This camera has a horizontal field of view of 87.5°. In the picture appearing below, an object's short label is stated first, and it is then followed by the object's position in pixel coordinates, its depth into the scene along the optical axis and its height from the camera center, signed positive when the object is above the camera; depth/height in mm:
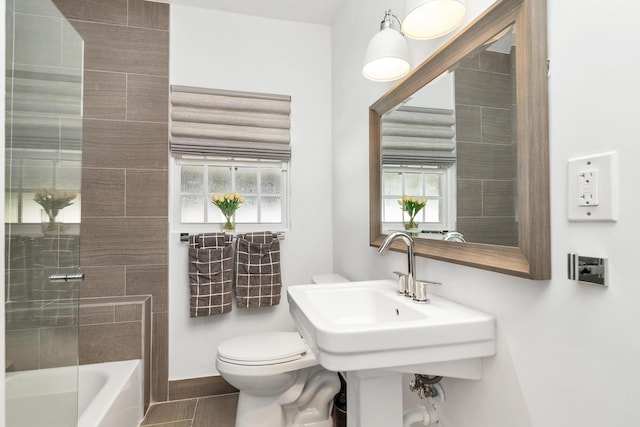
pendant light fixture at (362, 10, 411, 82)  1287 +637
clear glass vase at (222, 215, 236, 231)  2246 -60
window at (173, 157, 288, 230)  2273 +188
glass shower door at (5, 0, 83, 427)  867 +13
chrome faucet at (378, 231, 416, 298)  1206 -175
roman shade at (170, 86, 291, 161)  2188 +628
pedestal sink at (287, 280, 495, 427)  844 -349
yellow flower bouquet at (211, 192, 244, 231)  2195 +87
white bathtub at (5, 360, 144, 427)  911 -799
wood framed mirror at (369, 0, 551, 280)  795 +180
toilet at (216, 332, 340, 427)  1576 -832
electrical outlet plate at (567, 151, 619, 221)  642 +54
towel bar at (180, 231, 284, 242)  2174 -134
